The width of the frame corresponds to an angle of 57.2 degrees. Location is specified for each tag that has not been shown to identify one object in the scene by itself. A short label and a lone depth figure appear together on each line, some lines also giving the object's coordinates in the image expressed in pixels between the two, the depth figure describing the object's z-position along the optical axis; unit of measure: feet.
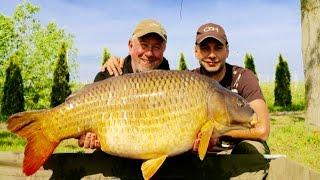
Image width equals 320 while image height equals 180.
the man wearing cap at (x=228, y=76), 6.48
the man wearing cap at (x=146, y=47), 6.43
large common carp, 4.81
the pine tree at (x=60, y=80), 34.63
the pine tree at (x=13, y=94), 34.52
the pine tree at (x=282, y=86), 37.81
